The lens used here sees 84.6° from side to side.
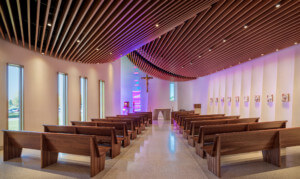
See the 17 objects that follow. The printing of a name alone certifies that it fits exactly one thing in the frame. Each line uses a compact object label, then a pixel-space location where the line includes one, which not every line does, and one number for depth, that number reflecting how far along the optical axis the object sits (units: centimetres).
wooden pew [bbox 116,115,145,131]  669
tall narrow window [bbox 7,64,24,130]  504
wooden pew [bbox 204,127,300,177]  291
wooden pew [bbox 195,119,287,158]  390
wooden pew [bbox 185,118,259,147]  477
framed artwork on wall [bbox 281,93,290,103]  639
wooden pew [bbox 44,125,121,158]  381
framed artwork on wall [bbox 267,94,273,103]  715
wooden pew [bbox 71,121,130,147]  471
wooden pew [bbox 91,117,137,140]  562
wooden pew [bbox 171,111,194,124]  1009
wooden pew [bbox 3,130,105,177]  296
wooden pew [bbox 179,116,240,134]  571
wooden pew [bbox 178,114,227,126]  663
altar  1318
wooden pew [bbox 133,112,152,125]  1032
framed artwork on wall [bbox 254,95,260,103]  790
